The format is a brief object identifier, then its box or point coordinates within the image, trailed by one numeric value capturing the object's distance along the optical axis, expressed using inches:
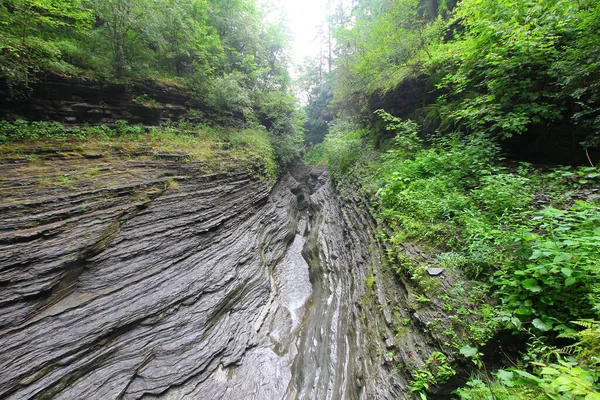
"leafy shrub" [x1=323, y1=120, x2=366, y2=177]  528.4
